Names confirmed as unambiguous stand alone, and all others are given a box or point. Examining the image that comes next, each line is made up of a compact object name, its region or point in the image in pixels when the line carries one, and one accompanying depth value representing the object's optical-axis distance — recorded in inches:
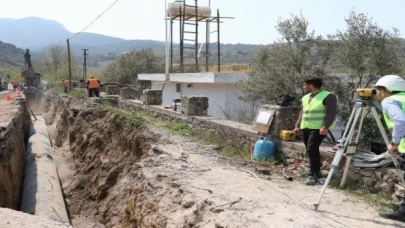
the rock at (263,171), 271.5
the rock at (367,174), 230.6
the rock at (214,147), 350.6
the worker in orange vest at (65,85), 1214.6
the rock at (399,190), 207.5
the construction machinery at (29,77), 1424.7
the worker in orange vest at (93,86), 829.8
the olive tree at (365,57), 366.9
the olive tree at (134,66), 1382.9
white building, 710.5
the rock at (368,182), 230.4
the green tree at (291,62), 423.3
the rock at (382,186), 220.7
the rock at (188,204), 212.4
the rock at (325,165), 259.0
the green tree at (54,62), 2138.3
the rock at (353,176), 237.5
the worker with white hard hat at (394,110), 179.8
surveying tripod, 193.5
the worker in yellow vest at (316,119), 245.2
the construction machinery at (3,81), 1577.5
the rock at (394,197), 212.0
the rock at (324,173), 257.3
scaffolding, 966.9
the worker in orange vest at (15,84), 1443.2
